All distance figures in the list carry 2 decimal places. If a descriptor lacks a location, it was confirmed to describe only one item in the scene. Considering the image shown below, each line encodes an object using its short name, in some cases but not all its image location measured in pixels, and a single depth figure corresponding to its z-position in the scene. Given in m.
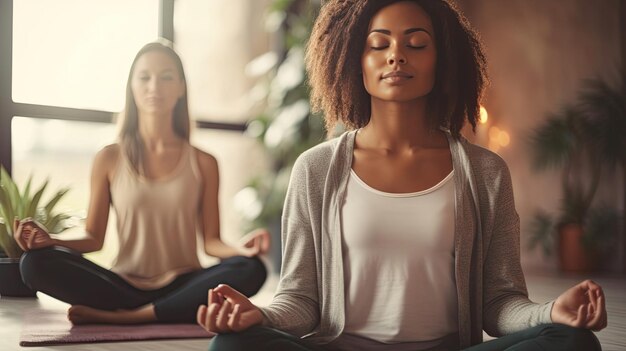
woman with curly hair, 1.51
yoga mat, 2.40
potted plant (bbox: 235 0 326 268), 5.18
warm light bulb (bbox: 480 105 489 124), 6.36
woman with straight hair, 2.73
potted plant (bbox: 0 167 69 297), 3.83
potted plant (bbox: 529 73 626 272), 5.66
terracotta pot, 5.79
